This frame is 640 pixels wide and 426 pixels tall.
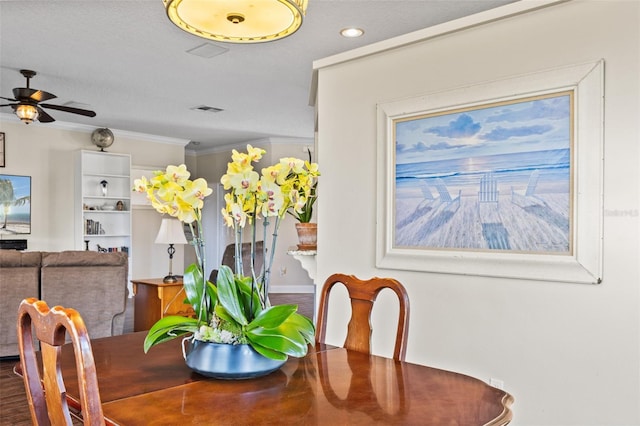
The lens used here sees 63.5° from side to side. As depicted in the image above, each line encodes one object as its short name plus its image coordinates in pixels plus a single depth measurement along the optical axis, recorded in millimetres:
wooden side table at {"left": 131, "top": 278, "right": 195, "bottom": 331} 4918
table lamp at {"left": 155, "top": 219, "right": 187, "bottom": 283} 5273
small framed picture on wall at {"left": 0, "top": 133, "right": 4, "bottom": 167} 6473
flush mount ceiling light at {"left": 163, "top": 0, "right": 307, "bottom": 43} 1654
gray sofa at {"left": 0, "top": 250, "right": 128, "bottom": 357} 4133
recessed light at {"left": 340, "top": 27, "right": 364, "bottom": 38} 3316
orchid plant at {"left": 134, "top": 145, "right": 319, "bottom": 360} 1470
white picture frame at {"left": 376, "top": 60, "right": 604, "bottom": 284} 2555
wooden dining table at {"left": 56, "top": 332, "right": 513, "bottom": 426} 1210
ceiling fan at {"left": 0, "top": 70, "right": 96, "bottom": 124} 4387
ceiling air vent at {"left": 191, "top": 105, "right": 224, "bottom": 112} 5911
